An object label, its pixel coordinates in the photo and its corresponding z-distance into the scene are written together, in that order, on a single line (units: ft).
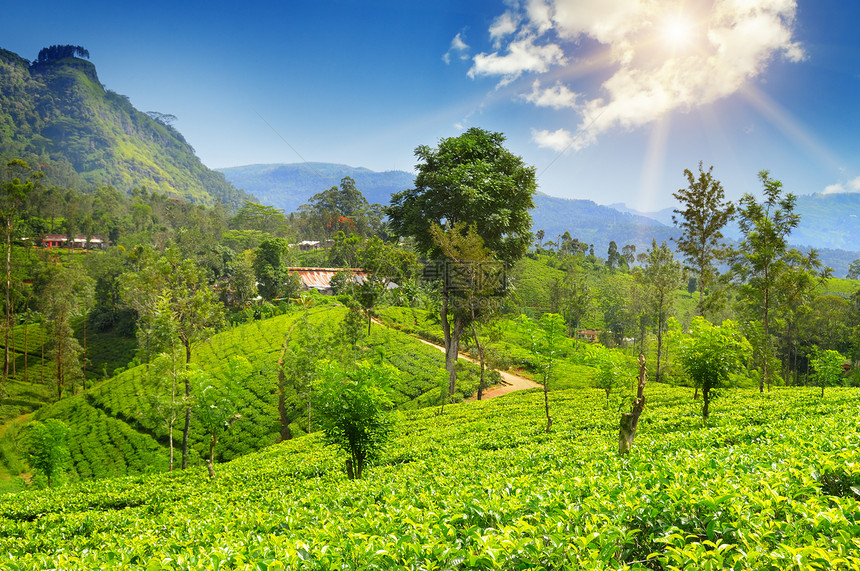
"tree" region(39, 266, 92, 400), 137.39
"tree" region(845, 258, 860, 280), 421.18
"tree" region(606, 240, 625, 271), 383.96
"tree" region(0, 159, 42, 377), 132.16
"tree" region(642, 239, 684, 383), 105.19
